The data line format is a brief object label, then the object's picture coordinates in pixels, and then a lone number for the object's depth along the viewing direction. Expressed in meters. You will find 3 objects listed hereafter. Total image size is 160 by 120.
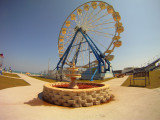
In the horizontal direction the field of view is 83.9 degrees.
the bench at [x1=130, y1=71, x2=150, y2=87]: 9.60
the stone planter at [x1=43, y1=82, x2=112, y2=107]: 4.48
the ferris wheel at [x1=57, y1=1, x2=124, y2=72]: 19.84
